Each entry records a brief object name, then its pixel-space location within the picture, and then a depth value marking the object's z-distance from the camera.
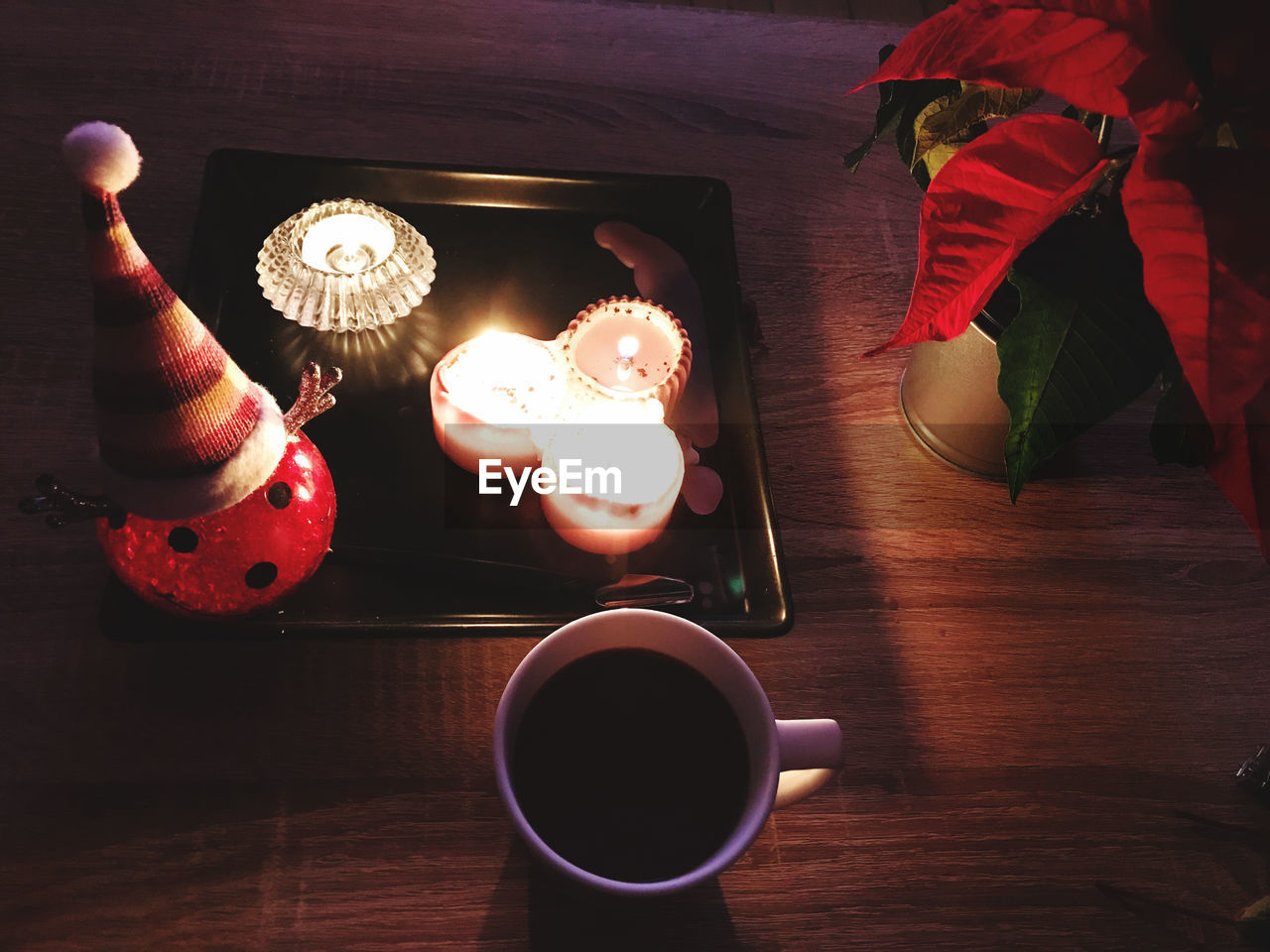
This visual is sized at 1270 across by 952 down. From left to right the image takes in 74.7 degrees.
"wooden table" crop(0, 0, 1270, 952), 0.47
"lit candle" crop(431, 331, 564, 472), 0.58
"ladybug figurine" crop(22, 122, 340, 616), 0.34
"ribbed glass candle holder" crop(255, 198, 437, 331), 0.63
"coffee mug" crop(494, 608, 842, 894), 0.42
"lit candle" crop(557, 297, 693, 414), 0.60
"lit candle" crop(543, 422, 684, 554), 0.55
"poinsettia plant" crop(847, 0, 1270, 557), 0.35
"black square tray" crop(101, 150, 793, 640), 0.55
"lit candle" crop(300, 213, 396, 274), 0.65
